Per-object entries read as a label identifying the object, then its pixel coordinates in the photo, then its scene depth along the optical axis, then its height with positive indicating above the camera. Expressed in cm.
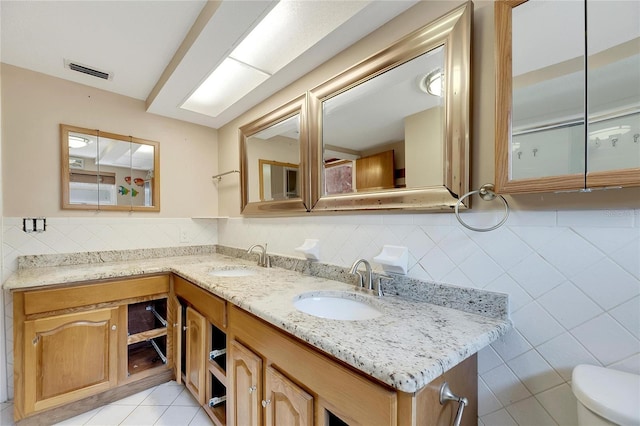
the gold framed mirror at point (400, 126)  101 +39
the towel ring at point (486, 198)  91 +4
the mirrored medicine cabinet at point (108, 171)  198 +31
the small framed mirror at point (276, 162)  171 +35
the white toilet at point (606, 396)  56 -42
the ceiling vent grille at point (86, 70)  178 +97
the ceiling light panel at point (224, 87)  177 +92
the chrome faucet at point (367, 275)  118 -31
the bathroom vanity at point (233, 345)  71 -53
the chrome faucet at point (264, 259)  193 -35
